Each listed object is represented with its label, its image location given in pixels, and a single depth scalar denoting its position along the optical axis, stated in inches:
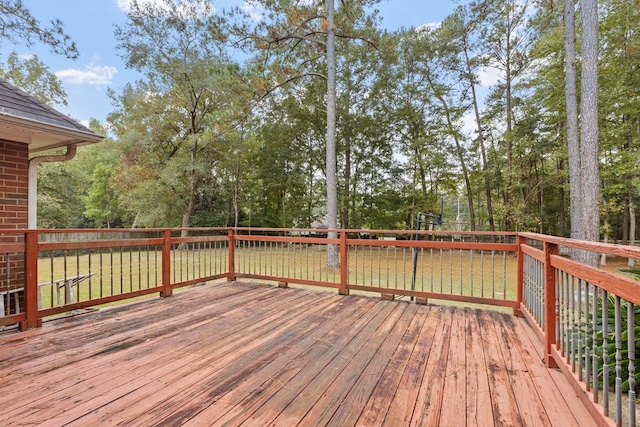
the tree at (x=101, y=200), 927.0
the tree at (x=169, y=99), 539.8
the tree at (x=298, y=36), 308.7
